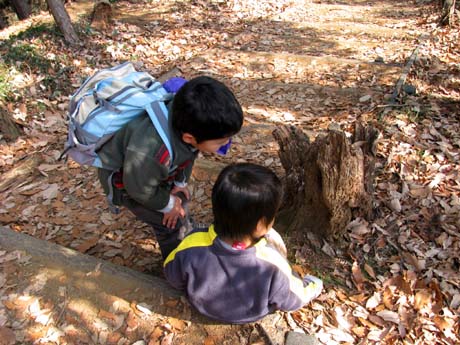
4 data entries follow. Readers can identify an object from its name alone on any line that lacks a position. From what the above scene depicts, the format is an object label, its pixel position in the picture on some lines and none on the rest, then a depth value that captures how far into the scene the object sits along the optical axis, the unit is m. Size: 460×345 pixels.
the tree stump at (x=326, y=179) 2.42
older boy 1.75
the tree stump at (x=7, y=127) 4.25
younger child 1.77
